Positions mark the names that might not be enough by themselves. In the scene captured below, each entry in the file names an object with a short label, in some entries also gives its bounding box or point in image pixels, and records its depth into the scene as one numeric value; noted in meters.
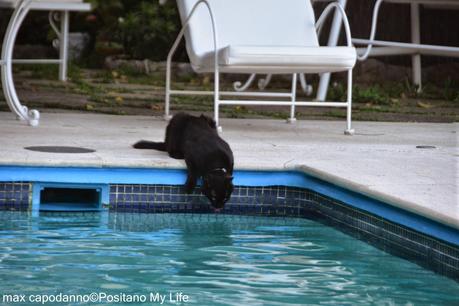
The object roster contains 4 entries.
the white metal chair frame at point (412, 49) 12.56
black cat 7.08
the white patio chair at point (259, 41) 9.71
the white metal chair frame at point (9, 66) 9.72
